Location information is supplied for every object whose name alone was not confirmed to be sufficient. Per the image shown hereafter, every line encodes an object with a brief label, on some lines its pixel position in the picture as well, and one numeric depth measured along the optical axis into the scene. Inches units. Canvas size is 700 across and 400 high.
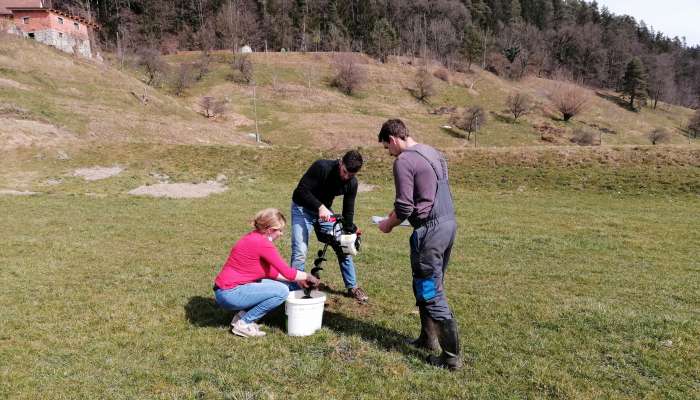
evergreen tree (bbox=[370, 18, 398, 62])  4547.2
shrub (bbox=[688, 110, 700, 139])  3120.1
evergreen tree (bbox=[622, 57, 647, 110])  4244.1
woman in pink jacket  239.5
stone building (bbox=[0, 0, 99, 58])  2332.7
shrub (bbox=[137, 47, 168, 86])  2689.5
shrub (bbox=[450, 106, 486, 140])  2630.4
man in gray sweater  199.8
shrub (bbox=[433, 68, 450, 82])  4005.9
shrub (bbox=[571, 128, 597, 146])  2630.4
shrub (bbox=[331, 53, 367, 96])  3336.6
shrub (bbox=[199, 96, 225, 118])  2352.4
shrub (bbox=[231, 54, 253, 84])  3129.9
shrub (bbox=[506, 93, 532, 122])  3129.9
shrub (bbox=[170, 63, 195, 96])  2741.1
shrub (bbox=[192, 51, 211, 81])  3085.6
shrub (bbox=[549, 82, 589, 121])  3267.7
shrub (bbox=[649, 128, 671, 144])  2716.5
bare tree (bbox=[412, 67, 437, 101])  3447.3
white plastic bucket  235.8
